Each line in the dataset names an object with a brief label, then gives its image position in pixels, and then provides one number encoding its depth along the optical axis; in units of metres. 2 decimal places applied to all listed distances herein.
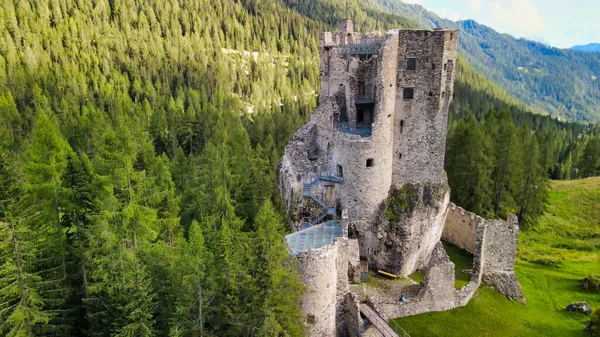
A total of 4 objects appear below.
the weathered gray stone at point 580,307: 33.19
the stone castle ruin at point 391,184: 30.20
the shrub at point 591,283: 37.81
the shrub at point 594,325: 28.88
